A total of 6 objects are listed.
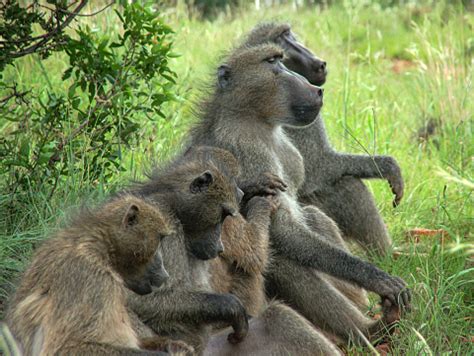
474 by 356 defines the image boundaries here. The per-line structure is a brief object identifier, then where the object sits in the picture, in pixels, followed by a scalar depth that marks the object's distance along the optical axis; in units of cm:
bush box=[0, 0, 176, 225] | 997
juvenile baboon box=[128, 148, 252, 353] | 760
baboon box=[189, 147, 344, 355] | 827
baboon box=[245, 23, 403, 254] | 1122
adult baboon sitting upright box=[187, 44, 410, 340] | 923
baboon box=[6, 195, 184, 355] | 655
